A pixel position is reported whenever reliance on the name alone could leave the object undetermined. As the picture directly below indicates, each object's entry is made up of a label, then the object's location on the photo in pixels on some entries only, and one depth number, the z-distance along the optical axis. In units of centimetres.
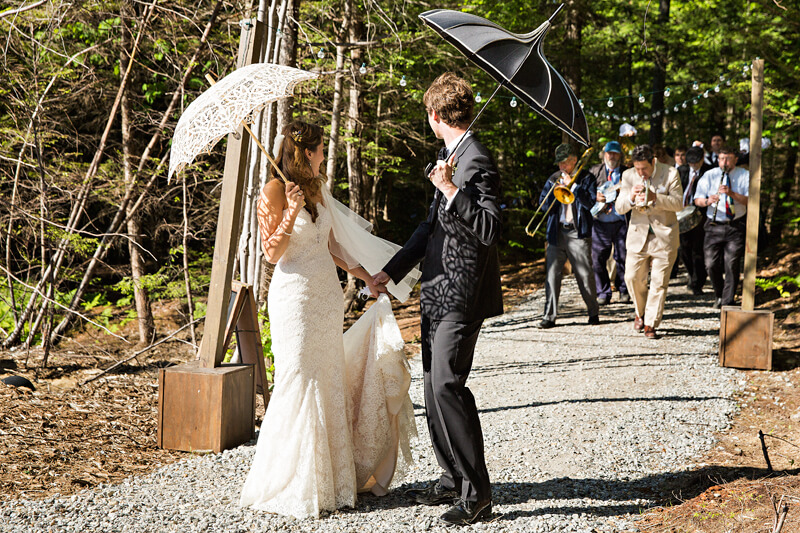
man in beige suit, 820
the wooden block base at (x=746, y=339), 736
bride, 383
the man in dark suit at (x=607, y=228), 1027
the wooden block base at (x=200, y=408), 494
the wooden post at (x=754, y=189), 714
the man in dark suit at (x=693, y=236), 1145
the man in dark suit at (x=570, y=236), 919
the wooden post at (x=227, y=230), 508
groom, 360
